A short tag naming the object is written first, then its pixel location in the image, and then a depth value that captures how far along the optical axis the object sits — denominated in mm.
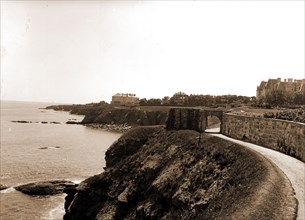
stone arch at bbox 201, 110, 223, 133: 40241
